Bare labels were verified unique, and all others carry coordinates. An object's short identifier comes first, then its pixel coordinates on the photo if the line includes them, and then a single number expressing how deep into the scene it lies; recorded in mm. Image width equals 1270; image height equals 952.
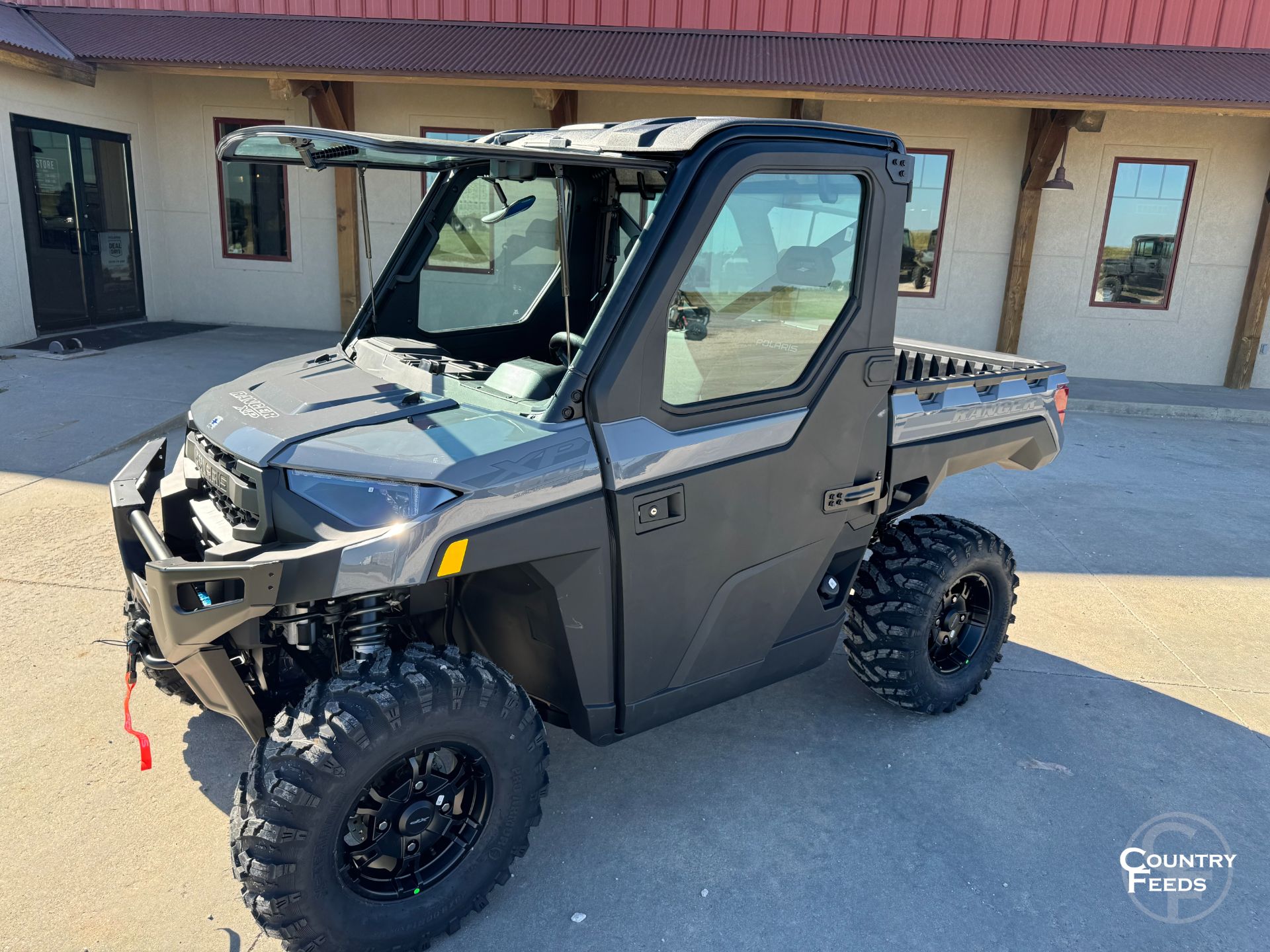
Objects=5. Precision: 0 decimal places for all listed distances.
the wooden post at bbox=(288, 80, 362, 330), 11156
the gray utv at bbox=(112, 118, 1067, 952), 2285
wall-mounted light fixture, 10373
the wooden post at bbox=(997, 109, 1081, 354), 10789
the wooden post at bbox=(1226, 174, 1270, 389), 11289
